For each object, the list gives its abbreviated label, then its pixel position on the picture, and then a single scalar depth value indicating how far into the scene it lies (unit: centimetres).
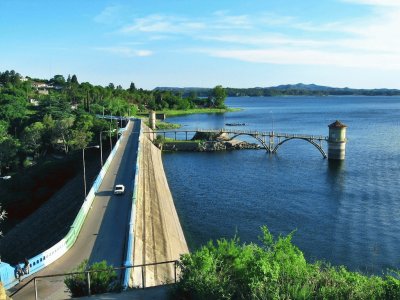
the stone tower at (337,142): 8016
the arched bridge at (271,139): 8689
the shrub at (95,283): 1748
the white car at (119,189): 4241
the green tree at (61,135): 9106
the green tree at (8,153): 8144
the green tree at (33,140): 8974
